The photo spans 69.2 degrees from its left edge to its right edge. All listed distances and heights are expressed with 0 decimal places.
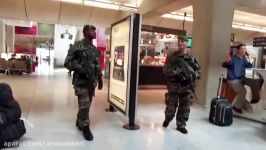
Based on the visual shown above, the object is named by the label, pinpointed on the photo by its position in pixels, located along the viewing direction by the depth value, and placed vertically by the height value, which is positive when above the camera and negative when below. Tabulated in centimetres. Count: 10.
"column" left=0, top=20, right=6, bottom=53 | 1134 +122
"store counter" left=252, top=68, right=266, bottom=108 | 364 -46
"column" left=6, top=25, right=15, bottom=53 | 1369 +129
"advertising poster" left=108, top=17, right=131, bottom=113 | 304 -8
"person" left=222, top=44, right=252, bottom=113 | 379 -16
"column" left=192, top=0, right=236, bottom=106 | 453 +49
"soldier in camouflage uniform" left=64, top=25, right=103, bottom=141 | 253 -15
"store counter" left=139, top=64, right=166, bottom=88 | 705 -61
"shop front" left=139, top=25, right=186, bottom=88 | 694 +24
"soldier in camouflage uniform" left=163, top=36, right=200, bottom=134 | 284 -28
